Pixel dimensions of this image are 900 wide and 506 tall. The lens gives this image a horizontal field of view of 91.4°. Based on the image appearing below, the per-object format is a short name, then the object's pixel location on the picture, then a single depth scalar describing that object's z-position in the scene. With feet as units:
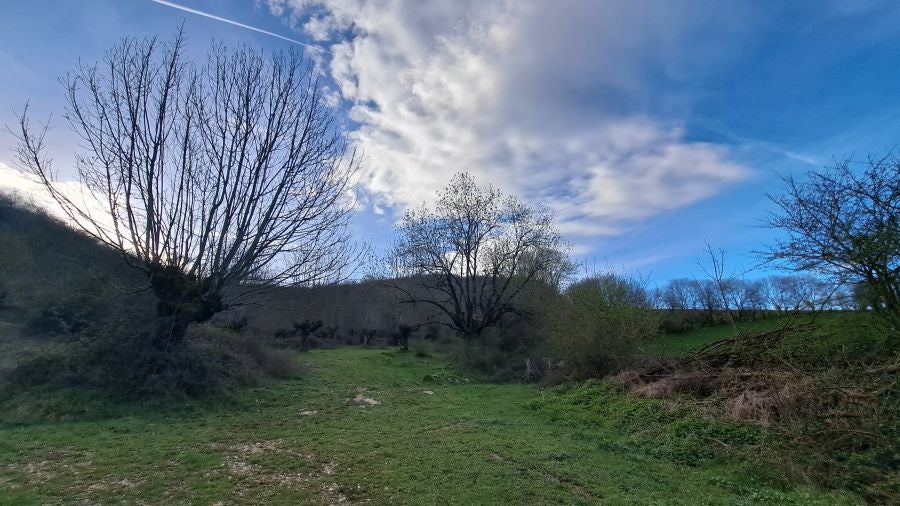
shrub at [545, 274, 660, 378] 49.49
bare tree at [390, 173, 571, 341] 92.73
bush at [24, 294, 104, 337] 47.16
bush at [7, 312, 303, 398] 34.88
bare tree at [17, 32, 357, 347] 38.88
